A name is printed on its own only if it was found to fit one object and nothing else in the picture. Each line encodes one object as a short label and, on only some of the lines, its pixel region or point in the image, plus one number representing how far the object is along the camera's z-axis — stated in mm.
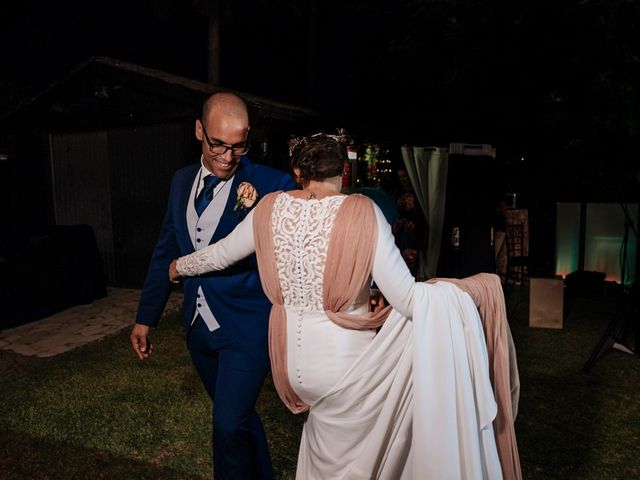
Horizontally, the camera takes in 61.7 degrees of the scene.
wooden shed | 9203
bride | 2035
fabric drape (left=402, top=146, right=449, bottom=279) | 7441
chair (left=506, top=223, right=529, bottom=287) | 10159
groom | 2453
